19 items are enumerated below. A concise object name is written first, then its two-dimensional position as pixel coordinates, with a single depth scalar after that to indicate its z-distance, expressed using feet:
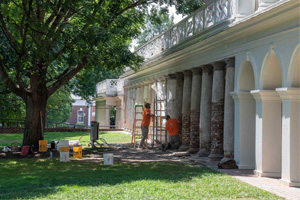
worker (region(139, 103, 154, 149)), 66.26
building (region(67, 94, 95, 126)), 214.69
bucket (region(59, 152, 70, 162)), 49.14
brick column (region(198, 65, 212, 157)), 56.80
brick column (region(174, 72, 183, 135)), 68.85
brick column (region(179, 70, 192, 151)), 64.23
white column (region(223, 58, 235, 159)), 48.88
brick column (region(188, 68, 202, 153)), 60.34
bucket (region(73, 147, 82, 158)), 53.01
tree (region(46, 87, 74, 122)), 120.06
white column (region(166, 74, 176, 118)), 69.83
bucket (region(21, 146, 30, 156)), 56.35
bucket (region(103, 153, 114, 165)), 46.20
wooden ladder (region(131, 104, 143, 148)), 96.17
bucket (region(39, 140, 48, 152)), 58.13
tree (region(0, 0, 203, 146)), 53.72
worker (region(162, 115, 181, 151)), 65.05
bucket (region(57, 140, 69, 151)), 57.11
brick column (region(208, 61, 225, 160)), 52.34
